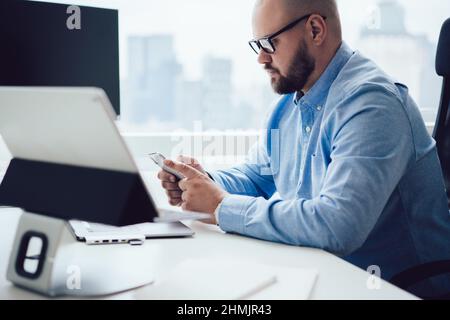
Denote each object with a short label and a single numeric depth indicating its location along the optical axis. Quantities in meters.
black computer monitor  2.54
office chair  2.74
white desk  2.01
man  2.22
